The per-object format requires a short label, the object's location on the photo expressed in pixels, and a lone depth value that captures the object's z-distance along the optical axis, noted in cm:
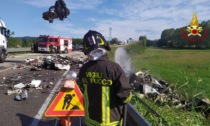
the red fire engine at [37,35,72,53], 2228
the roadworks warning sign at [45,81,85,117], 272
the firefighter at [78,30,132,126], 163
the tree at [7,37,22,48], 3144
